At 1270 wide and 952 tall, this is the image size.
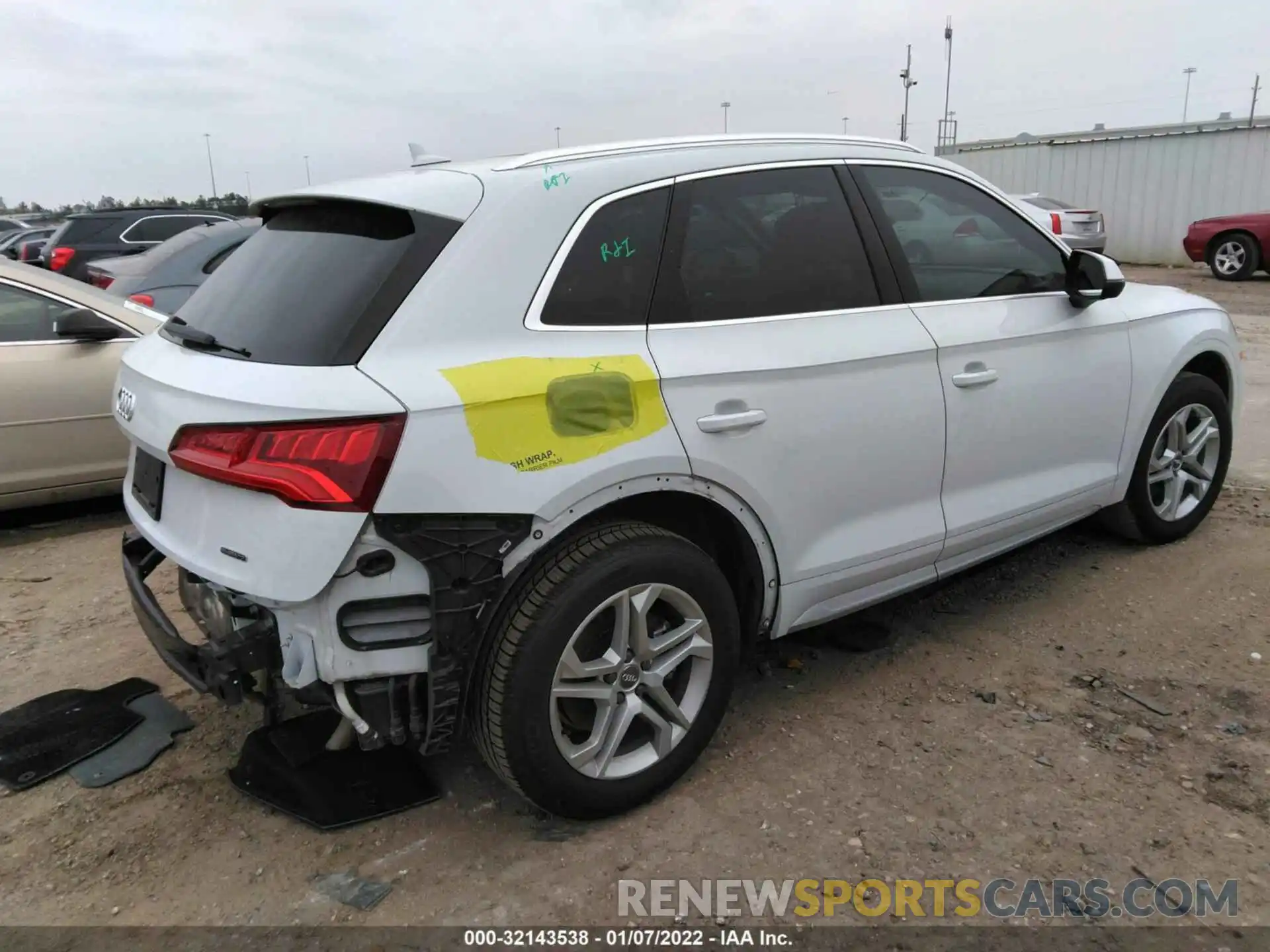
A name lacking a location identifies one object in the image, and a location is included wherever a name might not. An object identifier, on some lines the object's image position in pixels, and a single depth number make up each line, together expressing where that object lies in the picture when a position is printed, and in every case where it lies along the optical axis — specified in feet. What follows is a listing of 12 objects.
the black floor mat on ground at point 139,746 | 9.77
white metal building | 63.10
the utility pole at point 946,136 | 104.89
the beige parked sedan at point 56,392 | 16.34
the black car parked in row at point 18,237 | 52.60
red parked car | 49.49
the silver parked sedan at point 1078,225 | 54.54
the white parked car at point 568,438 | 7.43
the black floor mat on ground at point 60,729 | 9.86
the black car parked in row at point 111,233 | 36.81
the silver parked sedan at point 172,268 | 22.17
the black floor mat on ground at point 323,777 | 8.98
